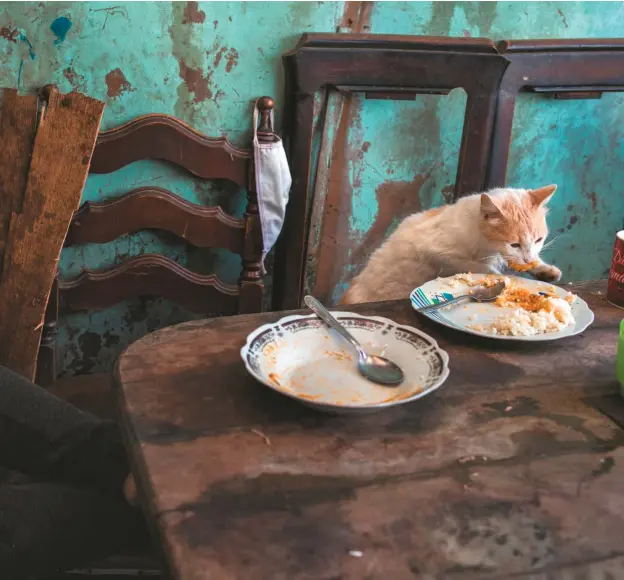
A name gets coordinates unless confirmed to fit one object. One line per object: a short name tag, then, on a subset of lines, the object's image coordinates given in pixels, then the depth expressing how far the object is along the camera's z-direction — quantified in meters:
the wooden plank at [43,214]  1.48
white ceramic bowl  0.93
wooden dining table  0.66
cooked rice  1.14
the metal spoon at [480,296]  1.22
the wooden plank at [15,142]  1.51
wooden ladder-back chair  1.68
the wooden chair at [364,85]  1.81
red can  1.27
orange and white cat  1.57
